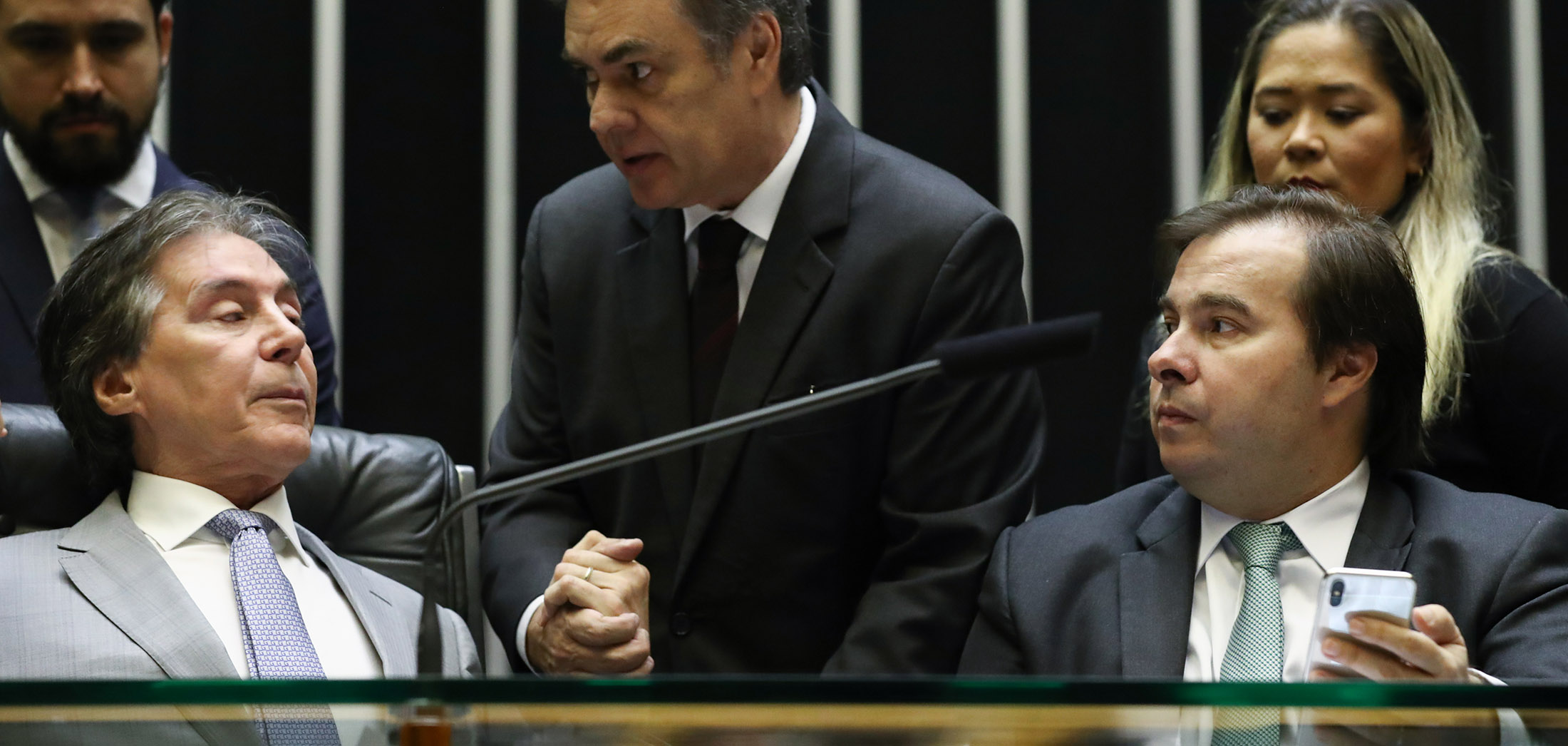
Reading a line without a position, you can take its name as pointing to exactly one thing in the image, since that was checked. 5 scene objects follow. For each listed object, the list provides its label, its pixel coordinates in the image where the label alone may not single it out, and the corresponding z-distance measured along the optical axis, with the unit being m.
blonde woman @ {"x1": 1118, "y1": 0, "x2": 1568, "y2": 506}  7.89
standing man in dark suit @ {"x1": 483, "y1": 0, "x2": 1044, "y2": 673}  7.84
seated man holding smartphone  7.59
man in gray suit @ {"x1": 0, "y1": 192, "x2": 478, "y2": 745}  7.62
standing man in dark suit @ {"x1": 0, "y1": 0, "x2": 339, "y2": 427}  8.26
